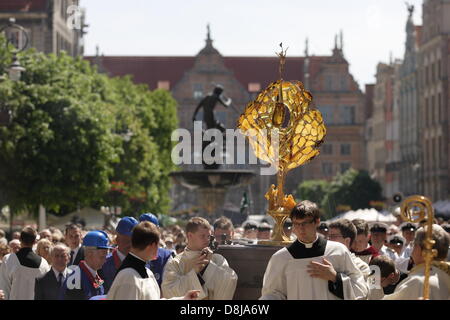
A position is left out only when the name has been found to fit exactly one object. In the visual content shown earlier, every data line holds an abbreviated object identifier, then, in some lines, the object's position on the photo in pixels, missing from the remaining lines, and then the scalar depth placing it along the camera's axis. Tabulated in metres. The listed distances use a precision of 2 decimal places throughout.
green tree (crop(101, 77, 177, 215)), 57.00
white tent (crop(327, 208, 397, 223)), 36.53
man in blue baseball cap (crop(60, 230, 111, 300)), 10.16
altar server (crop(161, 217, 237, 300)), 9.66
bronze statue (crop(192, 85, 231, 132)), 30.19
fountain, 28.42
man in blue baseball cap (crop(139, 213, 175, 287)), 11.45
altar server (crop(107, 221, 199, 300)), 8.04
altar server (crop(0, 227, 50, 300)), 12.19
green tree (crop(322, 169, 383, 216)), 93.44
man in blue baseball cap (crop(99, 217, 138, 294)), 10.84
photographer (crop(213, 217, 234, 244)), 12.88
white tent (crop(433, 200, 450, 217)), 51.22
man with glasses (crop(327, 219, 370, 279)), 11.30
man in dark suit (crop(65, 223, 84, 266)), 14.64
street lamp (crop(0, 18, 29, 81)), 27.45
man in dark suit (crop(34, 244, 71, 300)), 10.76
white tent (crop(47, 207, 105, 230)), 49.41
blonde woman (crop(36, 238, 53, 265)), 13.54
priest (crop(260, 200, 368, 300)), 8.59
